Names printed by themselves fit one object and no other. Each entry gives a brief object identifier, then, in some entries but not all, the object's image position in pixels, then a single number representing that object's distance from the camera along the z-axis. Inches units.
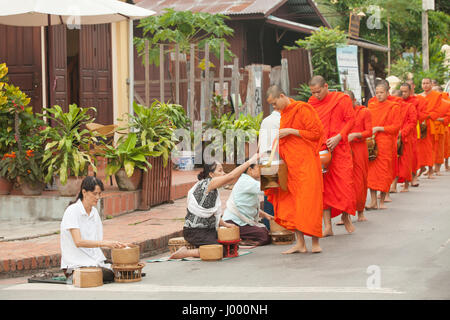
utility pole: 1021.8
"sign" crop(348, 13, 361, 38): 950.0
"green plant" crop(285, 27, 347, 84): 824.9
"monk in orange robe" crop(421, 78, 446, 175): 649.6
